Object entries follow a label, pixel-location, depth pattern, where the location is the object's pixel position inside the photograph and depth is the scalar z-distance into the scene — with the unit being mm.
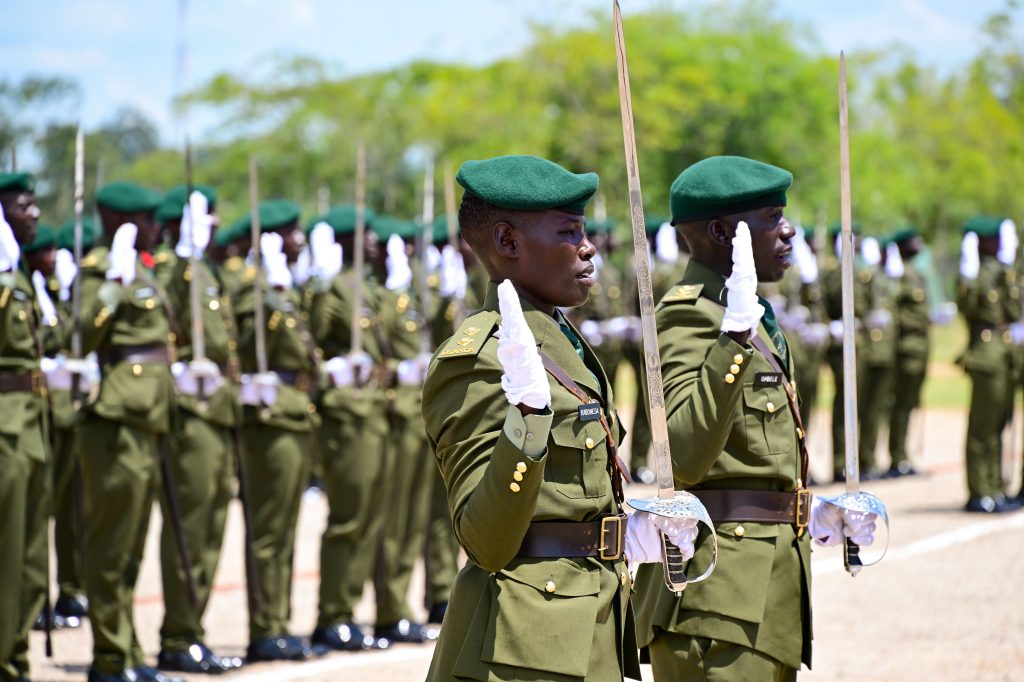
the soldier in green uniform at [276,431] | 16359
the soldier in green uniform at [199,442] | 15898
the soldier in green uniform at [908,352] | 33375
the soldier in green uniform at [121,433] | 14914
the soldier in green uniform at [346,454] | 16953
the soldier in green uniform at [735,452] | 8797
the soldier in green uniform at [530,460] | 6965
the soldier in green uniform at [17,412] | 14000
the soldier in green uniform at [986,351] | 26578
